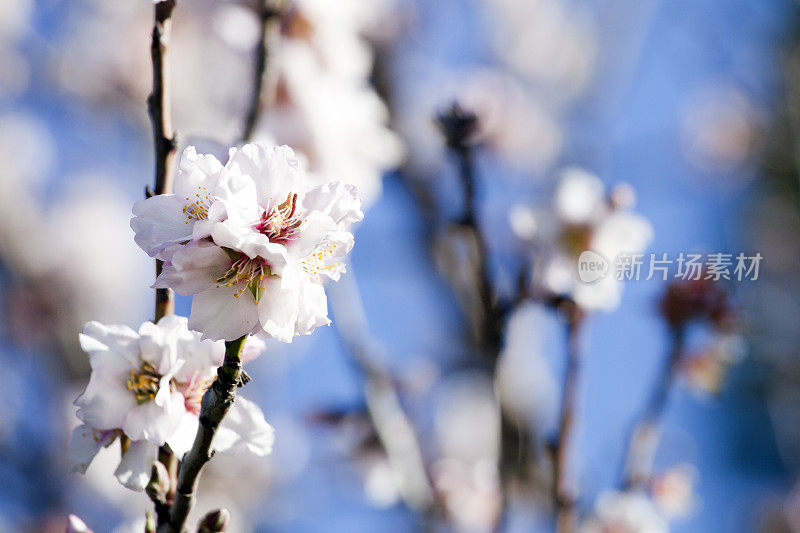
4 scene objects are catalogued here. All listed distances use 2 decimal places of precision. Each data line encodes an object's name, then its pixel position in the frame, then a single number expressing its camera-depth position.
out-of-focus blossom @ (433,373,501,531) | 1.71
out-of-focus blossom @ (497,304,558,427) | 1.67
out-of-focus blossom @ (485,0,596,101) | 3.67
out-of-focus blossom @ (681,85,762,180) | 4.67
